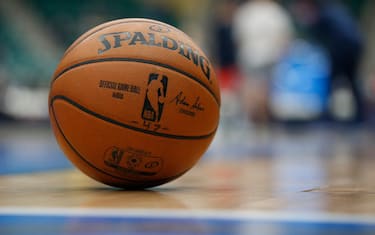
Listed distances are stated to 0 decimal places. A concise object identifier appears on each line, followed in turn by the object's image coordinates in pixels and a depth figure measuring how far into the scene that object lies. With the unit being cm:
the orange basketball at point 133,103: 297
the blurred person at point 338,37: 974
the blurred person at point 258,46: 1004
